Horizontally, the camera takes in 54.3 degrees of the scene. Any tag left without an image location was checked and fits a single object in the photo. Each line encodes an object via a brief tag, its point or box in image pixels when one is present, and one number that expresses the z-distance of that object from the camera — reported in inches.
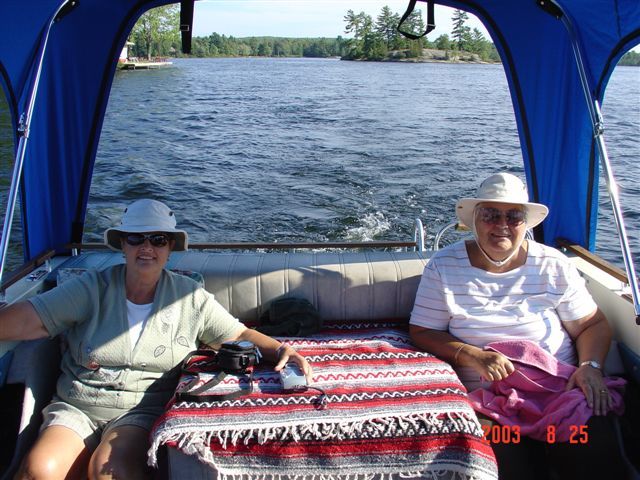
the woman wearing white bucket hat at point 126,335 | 85.4
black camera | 91.2
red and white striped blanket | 79.7
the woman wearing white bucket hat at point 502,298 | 98.6
